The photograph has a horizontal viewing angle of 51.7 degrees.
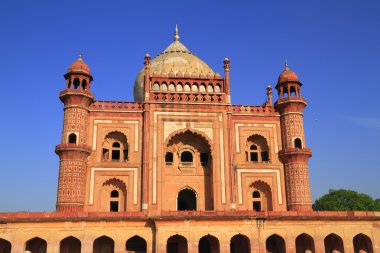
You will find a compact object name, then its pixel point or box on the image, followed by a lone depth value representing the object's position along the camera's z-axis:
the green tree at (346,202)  44.56
